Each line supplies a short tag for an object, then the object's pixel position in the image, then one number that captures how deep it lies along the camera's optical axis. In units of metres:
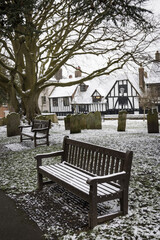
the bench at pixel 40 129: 10.90
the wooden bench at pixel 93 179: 3.55
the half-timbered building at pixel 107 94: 42.09
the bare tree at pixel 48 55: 16.77
